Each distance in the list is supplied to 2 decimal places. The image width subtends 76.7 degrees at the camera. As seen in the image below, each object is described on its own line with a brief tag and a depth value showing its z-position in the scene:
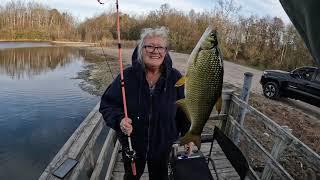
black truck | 7.66
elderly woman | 1.81
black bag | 2.14
